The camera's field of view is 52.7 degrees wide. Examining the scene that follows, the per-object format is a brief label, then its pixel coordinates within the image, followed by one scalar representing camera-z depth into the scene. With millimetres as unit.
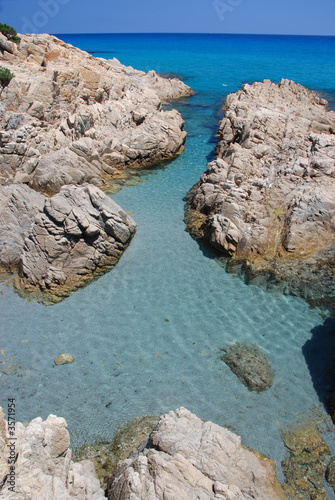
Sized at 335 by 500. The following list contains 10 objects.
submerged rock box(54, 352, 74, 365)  9961
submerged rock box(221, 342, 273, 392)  9375
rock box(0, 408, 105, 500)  4984
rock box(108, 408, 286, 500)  5523
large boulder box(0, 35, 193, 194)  18297
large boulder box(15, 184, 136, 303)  12430
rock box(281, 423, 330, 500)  7027
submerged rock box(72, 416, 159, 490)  7488
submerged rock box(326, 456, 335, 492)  7161
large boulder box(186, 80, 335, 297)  12930
